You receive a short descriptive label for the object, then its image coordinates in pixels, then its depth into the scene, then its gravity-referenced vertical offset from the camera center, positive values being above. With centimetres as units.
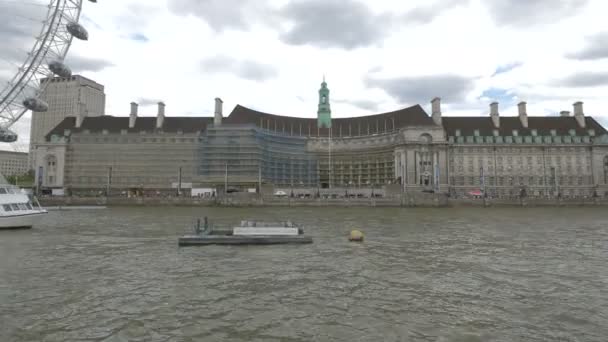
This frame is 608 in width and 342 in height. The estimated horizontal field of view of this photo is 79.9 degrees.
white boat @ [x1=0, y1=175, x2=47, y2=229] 3212 -138
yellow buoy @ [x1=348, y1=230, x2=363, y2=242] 2559 -314
